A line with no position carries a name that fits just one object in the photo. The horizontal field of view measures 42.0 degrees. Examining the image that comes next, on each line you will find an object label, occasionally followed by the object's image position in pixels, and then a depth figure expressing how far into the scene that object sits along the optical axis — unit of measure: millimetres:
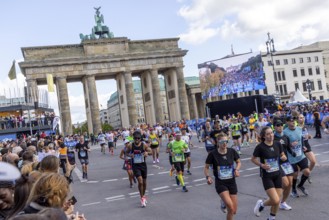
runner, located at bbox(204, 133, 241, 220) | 7340
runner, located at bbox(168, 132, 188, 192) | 12701
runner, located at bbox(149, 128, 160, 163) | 21045
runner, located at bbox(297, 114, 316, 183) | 10055
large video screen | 53781
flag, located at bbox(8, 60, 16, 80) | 39434
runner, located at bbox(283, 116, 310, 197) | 9414
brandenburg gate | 57938
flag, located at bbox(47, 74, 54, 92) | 40062
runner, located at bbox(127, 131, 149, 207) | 10797
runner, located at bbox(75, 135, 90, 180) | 17219
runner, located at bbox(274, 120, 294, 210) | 8273
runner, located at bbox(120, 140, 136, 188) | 13883
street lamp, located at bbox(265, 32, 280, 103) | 46981
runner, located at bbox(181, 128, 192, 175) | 15359
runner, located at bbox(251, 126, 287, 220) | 7527
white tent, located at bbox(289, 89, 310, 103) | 50122
